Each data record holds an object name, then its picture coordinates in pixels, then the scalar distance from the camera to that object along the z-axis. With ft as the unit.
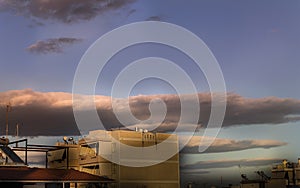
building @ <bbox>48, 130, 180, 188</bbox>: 254.27
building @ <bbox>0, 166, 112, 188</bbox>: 163.32
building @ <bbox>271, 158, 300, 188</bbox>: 292.08
